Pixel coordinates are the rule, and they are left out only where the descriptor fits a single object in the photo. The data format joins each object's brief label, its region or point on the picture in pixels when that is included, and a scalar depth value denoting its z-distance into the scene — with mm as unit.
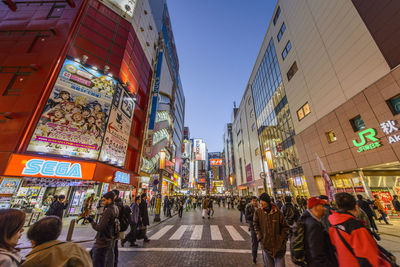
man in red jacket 1935
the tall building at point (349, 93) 10211
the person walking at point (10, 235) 1461
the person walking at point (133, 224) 6897
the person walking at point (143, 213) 7387
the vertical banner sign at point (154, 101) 22606
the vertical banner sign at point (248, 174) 37756
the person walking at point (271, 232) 3438
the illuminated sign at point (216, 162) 90350
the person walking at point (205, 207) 15143
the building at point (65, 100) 10148
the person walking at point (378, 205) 10816
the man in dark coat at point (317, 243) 2492
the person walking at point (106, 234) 3852
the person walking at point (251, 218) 5165
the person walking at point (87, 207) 12242
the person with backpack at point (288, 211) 4969
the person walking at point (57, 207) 8739
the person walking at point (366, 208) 8312
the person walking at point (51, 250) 1480
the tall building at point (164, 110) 23453
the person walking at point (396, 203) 10398
